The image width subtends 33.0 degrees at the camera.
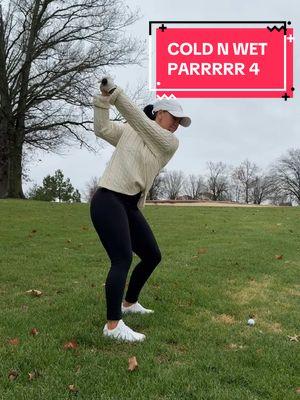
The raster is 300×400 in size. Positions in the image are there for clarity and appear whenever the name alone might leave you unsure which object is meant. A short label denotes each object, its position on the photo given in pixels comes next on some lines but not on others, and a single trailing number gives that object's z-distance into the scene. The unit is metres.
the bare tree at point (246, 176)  94.56
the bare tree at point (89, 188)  98.47
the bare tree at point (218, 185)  94.09
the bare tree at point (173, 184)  99.89
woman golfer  4.17
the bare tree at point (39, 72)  24.89
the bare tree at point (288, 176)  87.88
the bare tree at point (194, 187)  99.88
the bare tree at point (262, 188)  90.62
